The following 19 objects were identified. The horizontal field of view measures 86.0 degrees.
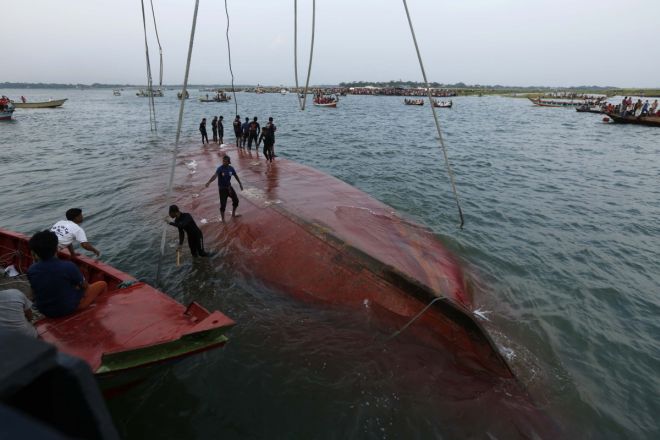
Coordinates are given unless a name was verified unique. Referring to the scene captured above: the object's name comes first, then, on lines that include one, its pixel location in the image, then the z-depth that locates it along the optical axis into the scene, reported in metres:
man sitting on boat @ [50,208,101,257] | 6.68
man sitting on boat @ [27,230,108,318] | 4.61
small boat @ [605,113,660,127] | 40.36
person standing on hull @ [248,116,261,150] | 19.34
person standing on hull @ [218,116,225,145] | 23.81
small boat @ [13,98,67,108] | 59.12
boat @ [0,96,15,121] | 42.59
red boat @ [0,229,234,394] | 4.36
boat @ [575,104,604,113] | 61.47
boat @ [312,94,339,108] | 69.94
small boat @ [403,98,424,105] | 82.45
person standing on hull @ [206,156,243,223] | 10.11
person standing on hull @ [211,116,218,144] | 24.24
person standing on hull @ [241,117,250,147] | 20.16
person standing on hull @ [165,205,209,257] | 8.35
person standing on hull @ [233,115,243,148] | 21.55
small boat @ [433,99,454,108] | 72.06
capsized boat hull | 6.16
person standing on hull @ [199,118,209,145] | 23.36
